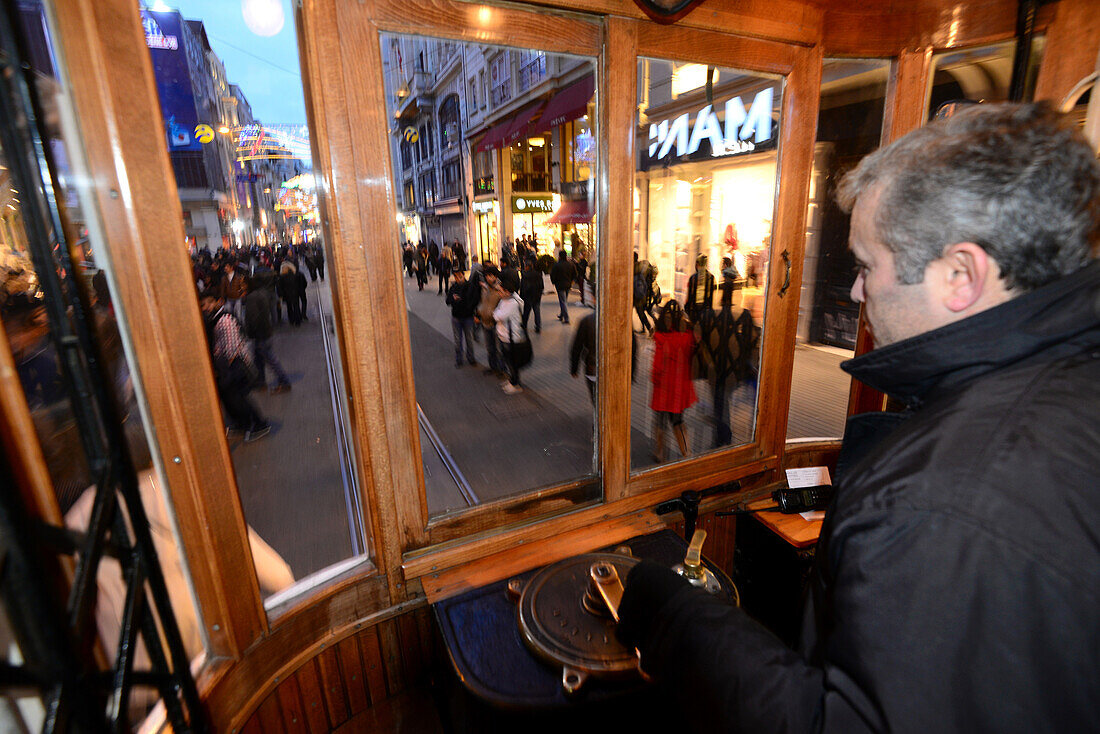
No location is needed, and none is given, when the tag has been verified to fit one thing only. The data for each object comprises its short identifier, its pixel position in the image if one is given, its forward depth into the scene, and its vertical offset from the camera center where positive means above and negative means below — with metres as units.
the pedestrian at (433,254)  20.47 -0.80
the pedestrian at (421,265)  17.52 -1.08
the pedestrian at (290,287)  12.83 -1.26
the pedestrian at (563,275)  12.22 -1.04
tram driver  0.69 -0.40
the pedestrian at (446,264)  16.78 -0.99
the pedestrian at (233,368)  5.50 -1.46
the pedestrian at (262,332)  7.54 -1.38
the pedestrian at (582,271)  12.95 -1.02
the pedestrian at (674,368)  4.50 -1.25
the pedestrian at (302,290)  13.70 -1.41
